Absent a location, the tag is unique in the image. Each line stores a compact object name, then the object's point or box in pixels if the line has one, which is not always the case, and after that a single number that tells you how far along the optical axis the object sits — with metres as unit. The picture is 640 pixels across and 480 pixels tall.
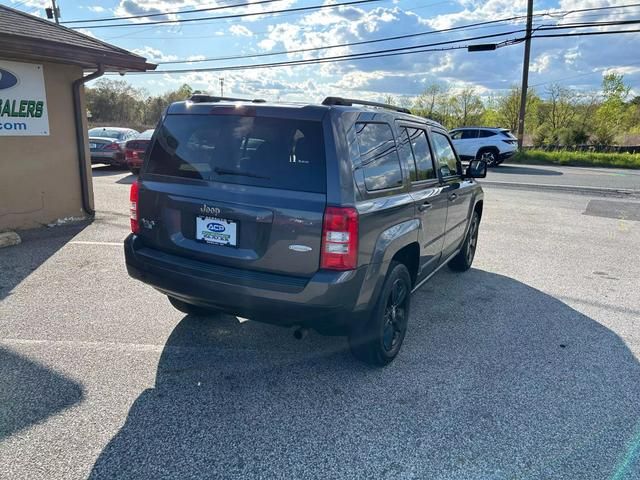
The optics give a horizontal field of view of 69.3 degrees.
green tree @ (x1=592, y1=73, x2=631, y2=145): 41.55
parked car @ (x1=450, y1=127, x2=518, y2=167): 21.47
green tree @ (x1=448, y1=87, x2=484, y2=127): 50.91
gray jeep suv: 2.82
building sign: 6.78
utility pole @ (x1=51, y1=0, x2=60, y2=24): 31.70
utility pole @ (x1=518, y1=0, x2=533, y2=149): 24.39
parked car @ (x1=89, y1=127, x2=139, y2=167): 14.72
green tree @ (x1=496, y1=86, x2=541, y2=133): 46.16
